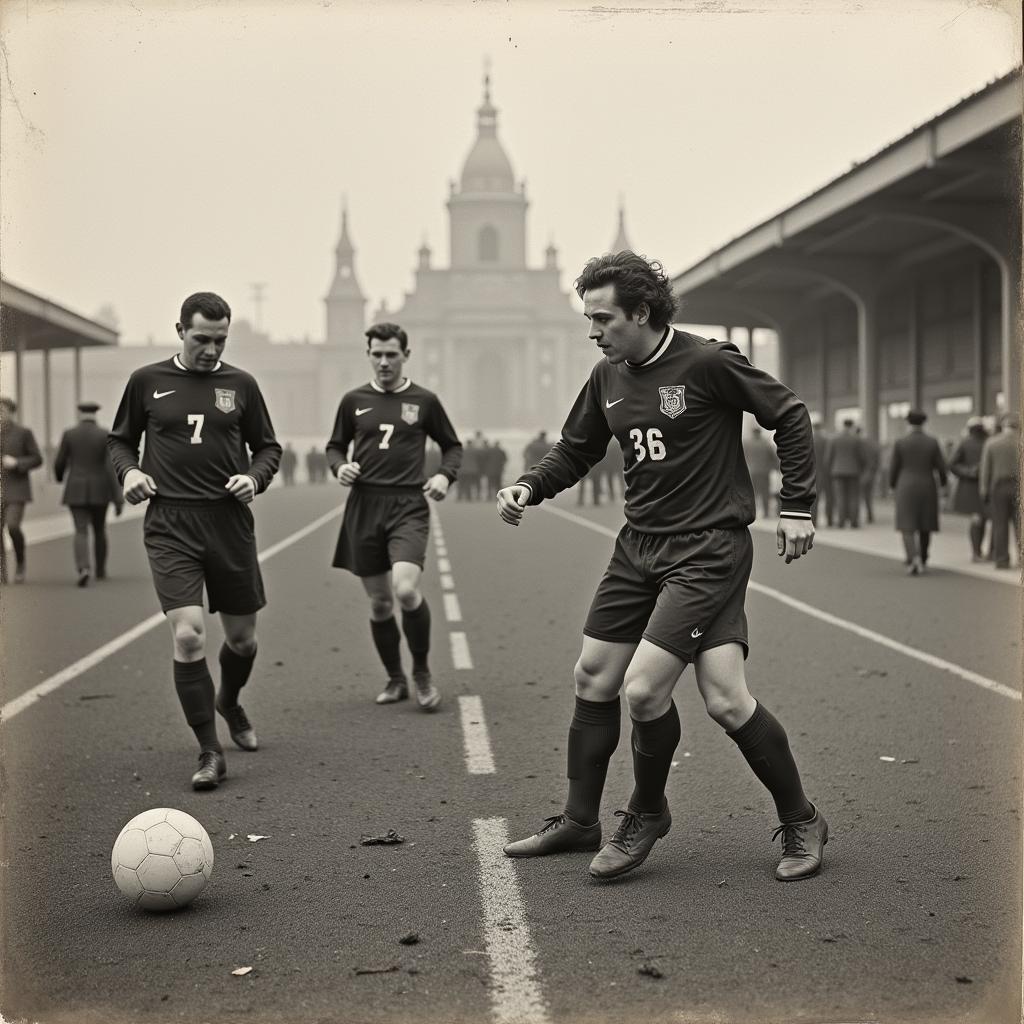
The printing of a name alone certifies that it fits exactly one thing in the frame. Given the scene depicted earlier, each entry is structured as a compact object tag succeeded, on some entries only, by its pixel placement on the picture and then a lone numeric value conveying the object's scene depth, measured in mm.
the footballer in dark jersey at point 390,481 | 7699
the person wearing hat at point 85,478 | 14492
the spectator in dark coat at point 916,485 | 15375
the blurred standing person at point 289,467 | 58884
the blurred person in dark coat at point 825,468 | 23516
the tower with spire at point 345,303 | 115312
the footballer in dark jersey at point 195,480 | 5992
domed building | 105000
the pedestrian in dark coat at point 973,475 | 16953
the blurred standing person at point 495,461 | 39594
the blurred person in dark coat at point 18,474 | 14625
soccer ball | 4336
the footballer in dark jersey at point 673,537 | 4418
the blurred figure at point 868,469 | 22266
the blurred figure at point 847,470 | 21953
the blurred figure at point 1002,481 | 15156
